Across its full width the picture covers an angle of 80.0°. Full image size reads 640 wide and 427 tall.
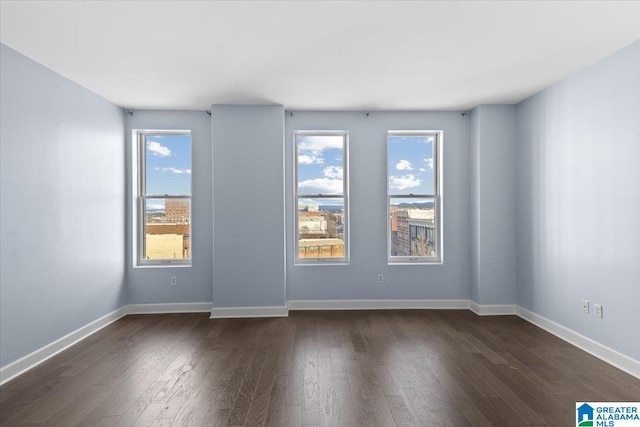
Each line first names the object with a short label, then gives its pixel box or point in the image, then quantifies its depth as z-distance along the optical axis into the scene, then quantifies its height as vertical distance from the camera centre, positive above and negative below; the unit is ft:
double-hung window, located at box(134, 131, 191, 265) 17.60 +0.88
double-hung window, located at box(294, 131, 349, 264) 17.90 +1.20
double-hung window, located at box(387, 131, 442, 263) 17.94 +0.96
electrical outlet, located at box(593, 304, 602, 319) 11.62 -2.94
